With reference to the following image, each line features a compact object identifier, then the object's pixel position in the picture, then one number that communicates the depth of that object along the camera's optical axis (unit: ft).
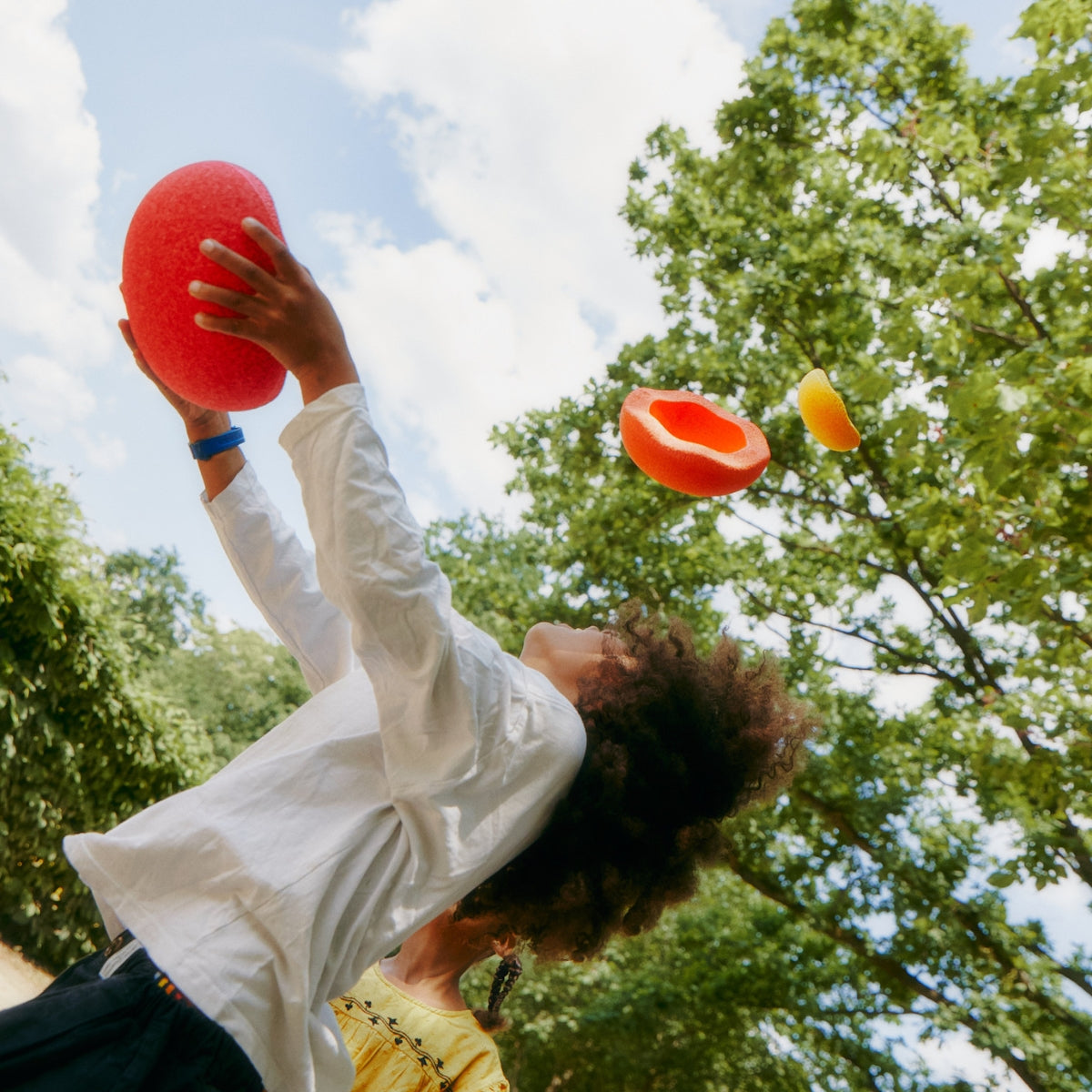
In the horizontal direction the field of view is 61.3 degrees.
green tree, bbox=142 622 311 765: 82.73
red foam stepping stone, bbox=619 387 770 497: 9.08
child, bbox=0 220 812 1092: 4.45
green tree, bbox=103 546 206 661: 123.85
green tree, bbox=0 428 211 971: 21.58
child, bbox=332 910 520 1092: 7.09
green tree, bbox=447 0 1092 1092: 17.87
